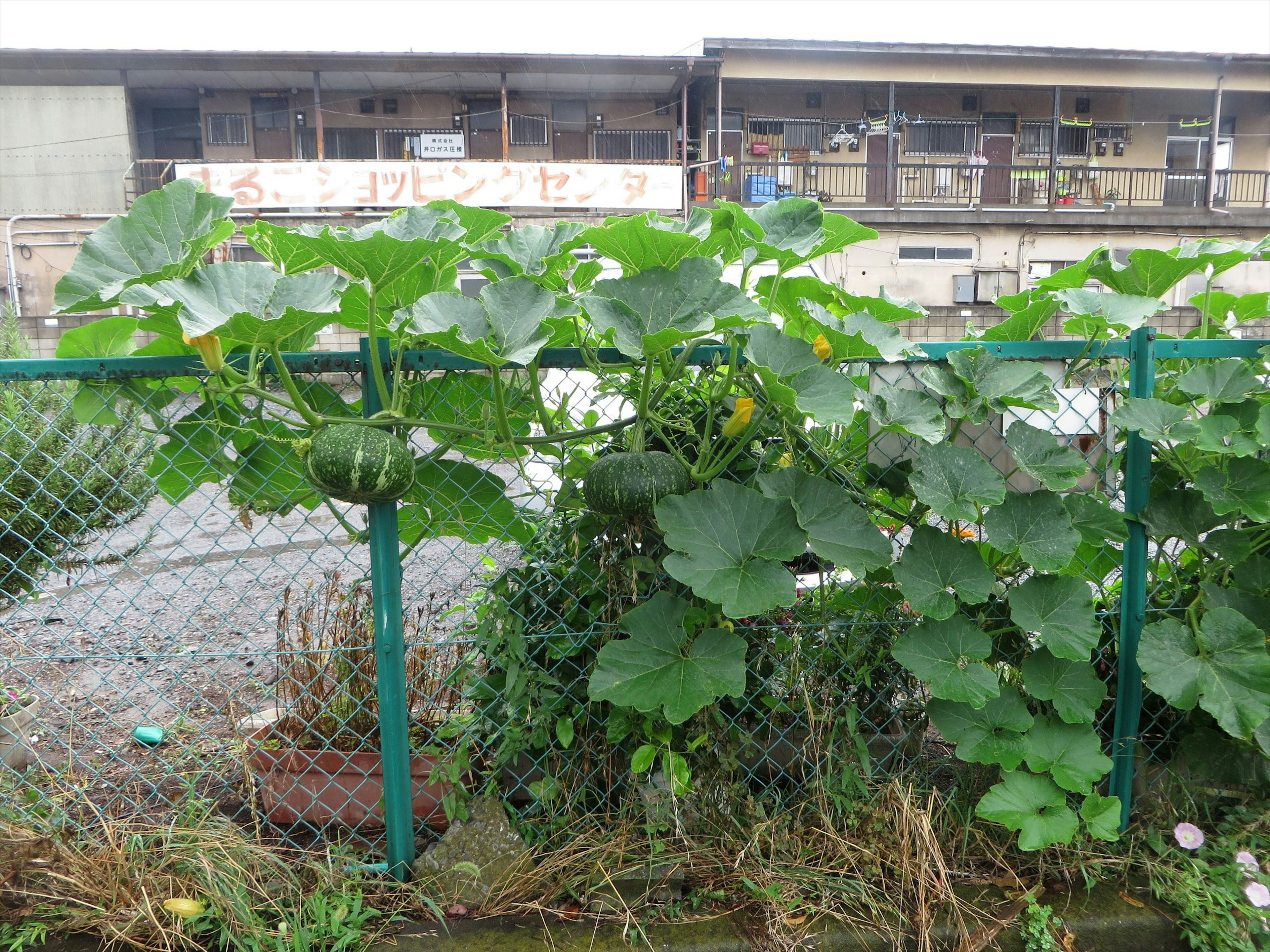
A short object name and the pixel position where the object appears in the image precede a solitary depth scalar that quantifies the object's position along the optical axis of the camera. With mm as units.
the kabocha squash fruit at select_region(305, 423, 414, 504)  1585
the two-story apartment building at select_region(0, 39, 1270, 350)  14523
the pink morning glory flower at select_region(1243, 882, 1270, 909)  1708
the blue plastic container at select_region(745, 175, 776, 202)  14805
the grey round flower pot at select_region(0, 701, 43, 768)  2105
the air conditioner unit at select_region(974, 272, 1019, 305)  15266
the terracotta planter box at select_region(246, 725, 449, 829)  1949
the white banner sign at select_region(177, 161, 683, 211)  12773
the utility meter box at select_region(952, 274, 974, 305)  15203
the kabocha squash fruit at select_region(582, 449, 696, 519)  1698
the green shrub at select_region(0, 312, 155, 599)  1851
